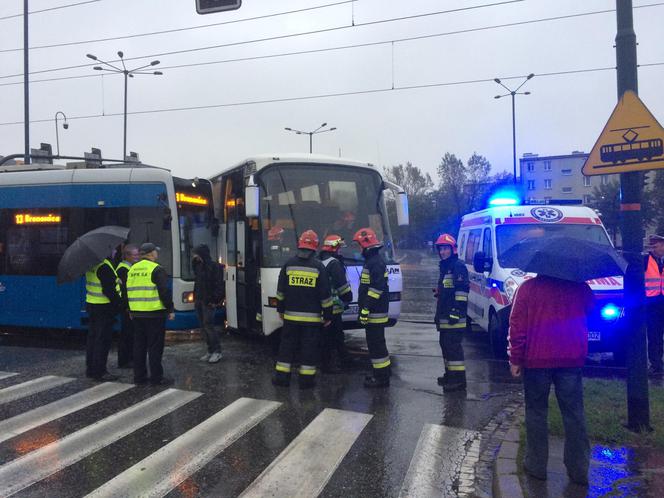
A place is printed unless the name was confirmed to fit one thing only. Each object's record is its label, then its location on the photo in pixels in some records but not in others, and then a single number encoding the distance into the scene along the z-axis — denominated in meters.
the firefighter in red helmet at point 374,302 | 7.14
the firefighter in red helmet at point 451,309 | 7.03
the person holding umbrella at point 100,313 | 7.85
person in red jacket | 4.35
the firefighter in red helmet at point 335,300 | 7.67
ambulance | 7.86
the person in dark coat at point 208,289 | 8.72
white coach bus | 8.66
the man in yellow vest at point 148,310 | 7.45
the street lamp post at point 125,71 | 22.81
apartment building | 84.19
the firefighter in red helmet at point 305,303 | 7.20
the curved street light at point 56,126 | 26.36
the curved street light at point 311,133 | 37.69
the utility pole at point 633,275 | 5.21
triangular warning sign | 5.28
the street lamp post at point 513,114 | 31.14
